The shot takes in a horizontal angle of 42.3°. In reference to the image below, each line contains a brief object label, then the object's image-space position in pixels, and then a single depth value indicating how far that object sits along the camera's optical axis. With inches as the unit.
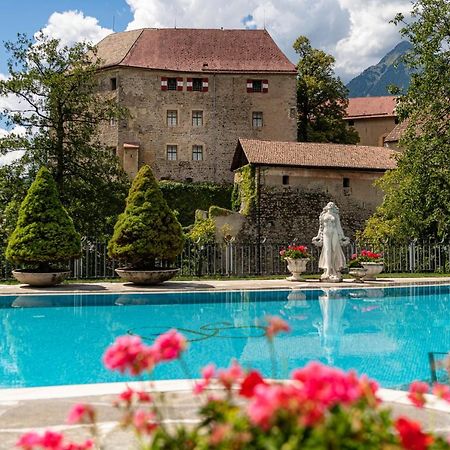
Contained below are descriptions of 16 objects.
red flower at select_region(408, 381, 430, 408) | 82.4
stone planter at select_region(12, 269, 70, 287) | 646.5
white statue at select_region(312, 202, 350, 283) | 720.3
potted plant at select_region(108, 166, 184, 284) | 669.9
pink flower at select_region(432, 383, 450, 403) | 78.1
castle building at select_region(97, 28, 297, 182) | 1723.7
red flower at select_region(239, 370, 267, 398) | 72.7
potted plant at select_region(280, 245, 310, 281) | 756.6
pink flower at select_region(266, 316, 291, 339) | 86.0
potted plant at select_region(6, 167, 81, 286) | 641.6
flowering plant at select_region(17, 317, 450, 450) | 64.4
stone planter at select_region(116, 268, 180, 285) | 668.7
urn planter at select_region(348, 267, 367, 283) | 754.2
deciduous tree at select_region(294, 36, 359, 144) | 1814.7
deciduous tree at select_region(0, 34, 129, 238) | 1014.4
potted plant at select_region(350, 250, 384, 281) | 761.0
